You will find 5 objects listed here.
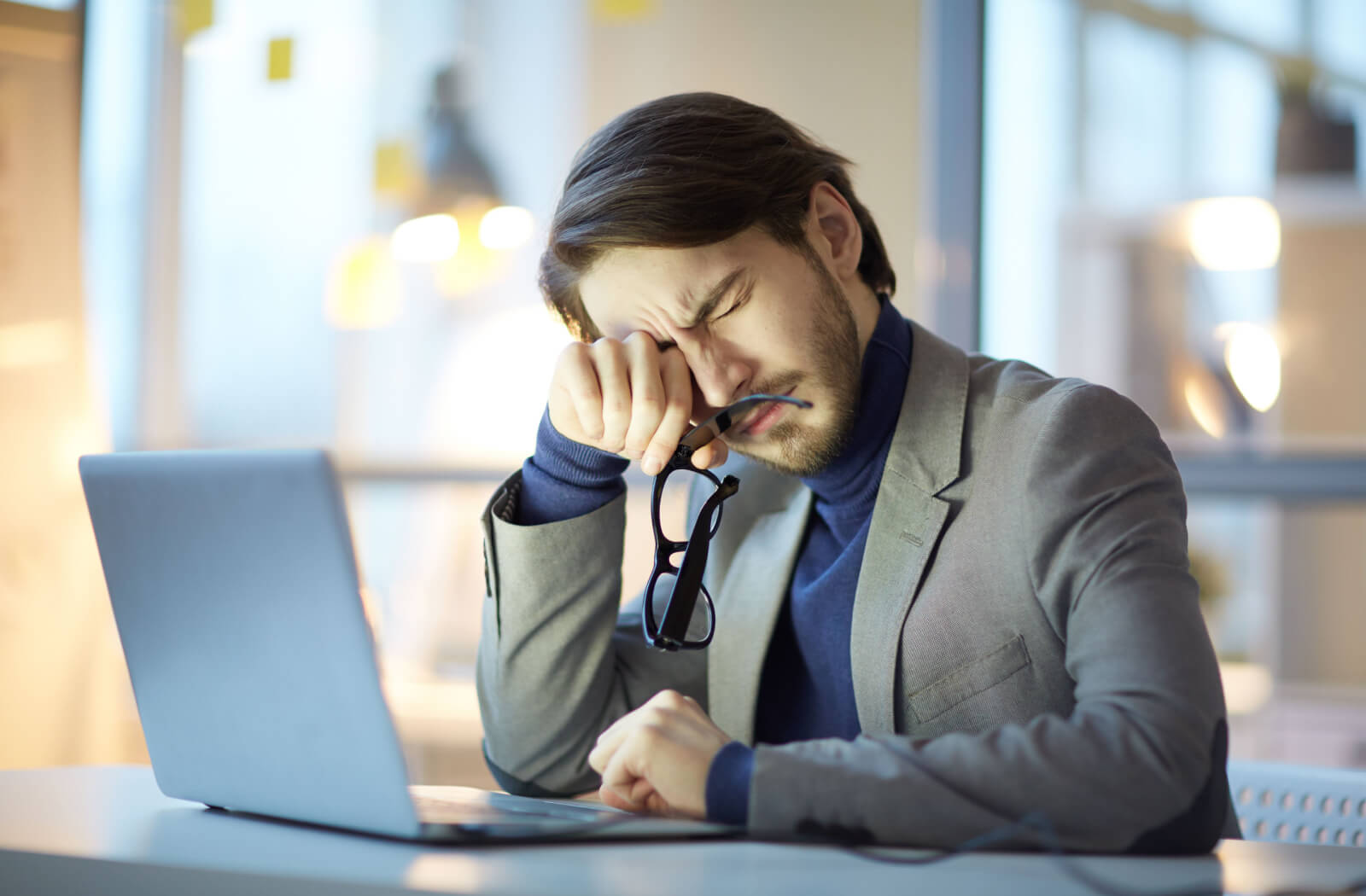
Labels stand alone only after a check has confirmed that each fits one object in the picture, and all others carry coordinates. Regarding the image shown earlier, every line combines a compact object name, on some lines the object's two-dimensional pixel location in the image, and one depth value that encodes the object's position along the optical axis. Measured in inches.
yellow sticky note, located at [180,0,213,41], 166.2
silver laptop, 73.1
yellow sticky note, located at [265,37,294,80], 162.9
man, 80.3
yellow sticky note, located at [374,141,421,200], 183.2
